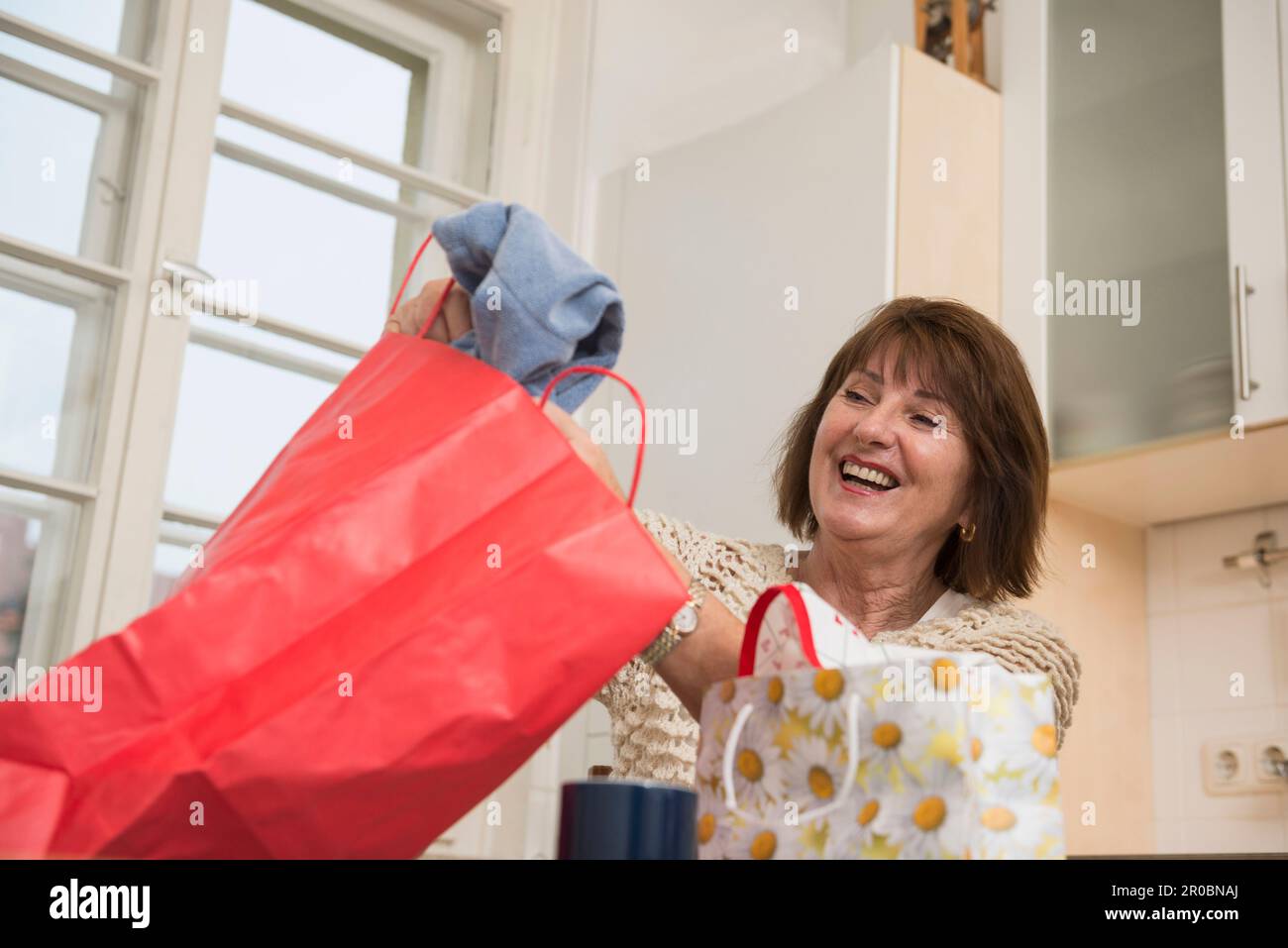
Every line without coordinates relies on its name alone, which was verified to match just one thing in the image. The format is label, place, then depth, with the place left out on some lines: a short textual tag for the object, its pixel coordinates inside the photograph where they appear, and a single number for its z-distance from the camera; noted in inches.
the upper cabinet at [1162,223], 84.3
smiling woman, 60.2
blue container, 22.9
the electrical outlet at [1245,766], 90.8
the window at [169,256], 79.0
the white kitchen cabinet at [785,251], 91.1
